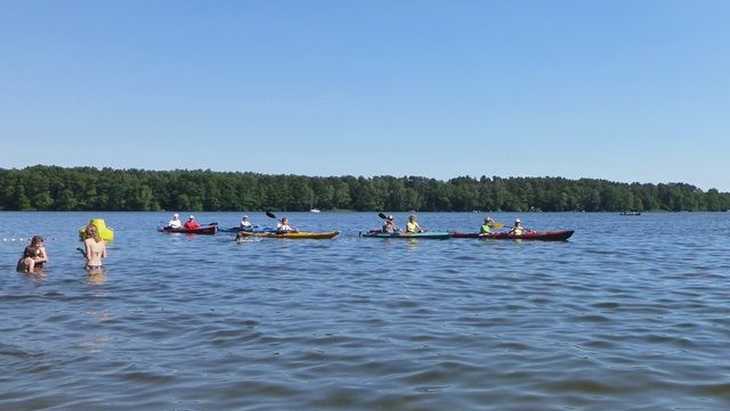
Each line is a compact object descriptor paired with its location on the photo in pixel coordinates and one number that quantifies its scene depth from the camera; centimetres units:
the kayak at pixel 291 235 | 3953
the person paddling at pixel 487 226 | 3884
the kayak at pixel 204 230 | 4578
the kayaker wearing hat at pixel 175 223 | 4833
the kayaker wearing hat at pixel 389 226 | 4084
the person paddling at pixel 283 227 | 3971
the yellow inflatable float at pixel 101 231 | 2205
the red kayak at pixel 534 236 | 3800
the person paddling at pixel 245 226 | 4334
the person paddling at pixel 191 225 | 4660
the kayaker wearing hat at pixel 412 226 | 3966
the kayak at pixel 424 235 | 3891
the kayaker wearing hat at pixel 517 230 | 3812
